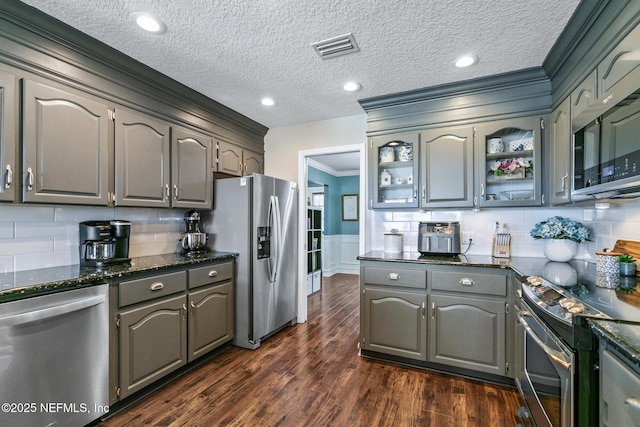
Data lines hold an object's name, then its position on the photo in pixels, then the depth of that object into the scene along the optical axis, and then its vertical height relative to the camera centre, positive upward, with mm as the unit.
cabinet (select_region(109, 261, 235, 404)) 1905 -842
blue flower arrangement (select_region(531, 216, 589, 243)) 2197 -122
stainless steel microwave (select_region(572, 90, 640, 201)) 1194 +303
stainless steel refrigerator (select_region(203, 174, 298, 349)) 2910 -309
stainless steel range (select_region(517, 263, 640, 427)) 1078 -572
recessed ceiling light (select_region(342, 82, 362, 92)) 2627 +1159
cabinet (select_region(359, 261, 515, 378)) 2217 -836
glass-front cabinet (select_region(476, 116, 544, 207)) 2422 +445
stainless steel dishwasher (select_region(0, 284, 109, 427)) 1431 -798
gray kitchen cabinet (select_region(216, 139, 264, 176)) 3156 +618
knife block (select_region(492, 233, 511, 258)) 2627 -286
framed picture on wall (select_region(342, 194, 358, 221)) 6742 +142
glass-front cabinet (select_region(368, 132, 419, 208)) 2920 +434
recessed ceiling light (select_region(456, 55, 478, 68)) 2174 +1163
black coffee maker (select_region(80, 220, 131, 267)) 2064 -219
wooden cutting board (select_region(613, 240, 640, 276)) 1744 -211
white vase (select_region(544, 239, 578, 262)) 2246 -273
